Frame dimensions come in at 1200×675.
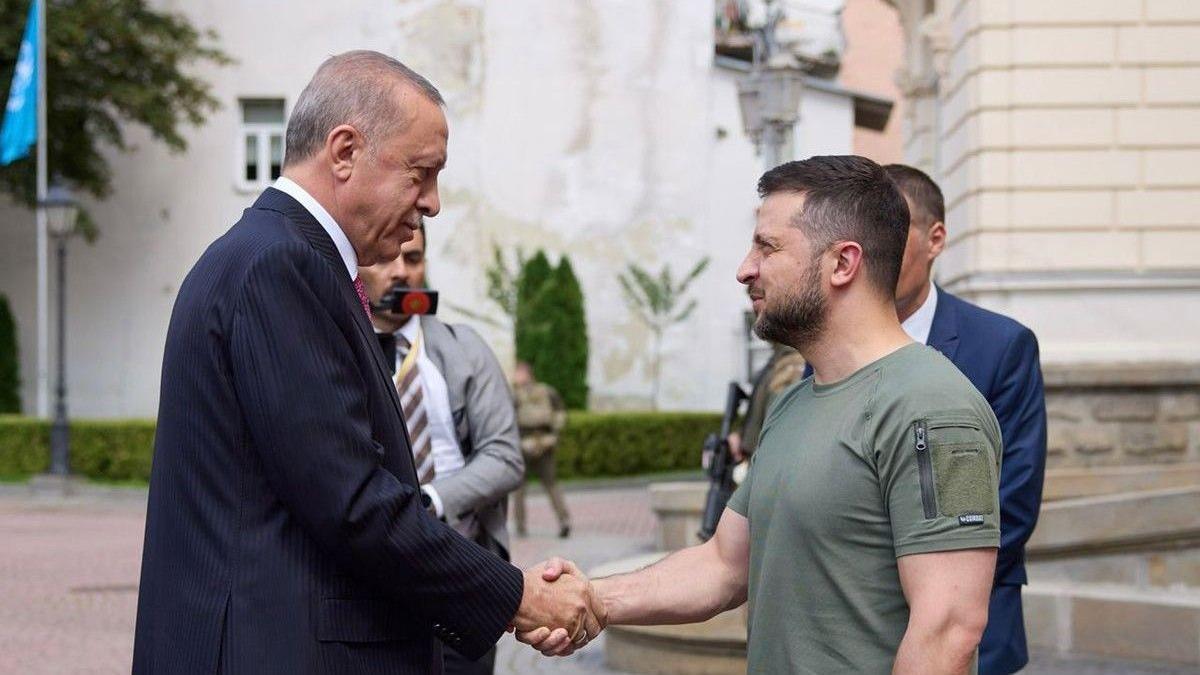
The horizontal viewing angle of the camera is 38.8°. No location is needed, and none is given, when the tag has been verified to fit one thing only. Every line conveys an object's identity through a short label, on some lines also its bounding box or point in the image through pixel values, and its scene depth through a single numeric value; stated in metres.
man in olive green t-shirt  2.81
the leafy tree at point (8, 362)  34.34
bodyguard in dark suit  4.20
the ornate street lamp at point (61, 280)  25.09
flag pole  28.84
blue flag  29.03
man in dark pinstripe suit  2.81
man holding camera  4.99
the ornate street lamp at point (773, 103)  14.94
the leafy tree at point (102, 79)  30.75
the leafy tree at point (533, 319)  31.92
